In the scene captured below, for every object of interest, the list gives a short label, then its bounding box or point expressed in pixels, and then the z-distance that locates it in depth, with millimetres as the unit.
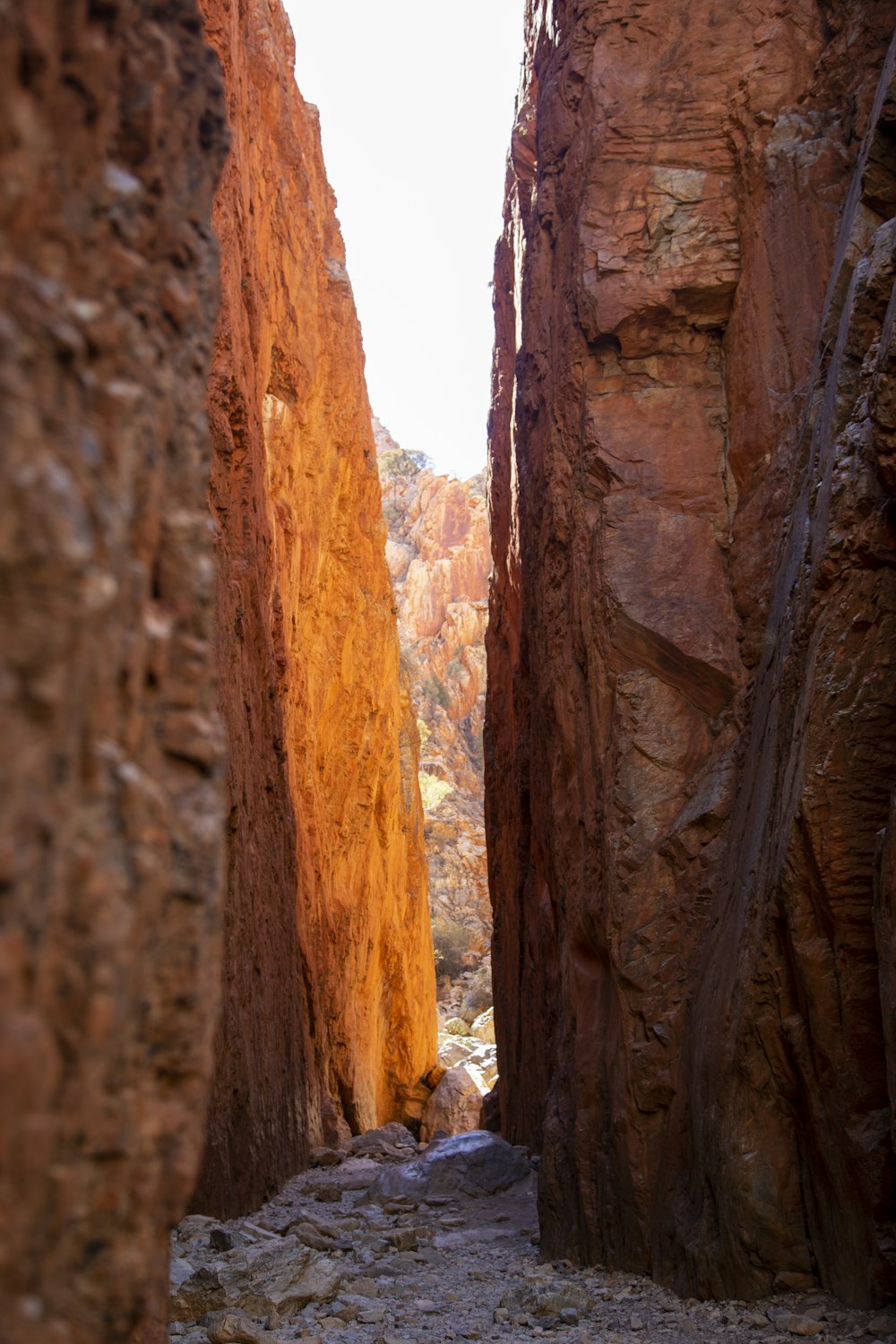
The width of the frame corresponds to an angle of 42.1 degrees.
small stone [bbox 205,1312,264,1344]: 5723
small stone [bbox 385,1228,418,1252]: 9016
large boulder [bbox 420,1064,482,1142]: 20859
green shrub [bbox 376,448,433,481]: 63656
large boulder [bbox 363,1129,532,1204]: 11453
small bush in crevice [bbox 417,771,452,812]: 48128
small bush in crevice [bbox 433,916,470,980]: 43250
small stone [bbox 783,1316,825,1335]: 5375
